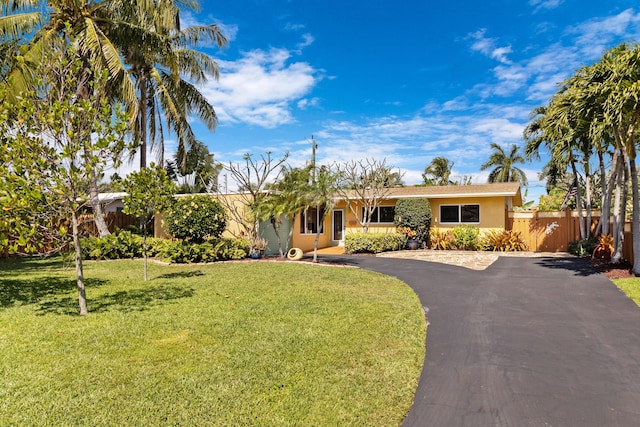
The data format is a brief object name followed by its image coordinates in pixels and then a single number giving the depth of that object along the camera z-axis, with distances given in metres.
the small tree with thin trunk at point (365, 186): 19.22
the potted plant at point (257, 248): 13.95
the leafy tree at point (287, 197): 12.89
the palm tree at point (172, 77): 15.93
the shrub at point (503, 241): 17.56
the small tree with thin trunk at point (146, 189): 6.62
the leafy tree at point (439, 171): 34.78
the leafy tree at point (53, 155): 5.30
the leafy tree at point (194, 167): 27.01
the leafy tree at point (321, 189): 12.65
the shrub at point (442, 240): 18.31
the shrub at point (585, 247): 14.60
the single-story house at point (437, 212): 17.86
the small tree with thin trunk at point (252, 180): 13.49
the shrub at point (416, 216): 18.41
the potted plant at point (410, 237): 18.33
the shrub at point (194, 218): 12.75
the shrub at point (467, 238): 17.80
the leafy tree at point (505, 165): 33.97
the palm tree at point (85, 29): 13.05
